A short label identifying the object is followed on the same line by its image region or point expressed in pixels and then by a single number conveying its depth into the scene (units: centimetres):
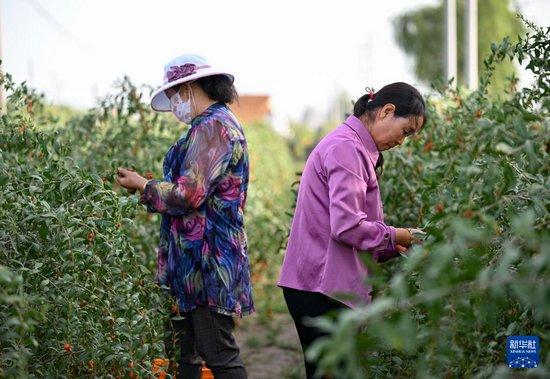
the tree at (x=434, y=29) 4666
